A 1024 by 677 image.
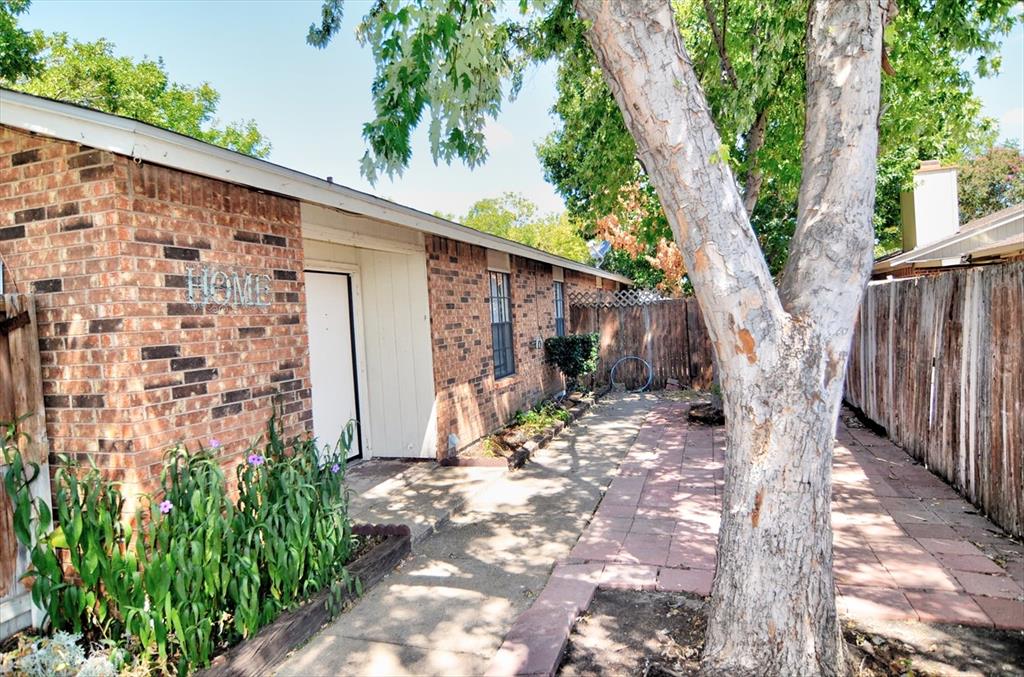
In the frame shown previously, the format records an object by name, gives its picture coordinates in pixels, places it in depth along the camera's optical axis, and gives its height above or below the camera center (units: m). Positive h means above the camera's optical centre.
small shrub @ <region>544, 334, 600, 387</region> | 11.30 -0.72
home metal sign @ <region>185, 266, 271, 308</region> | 3.63 +0.28
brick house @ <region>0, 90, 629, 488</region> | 3.18 +0.37
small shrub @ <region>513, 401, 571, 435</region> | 8.56 -1.54
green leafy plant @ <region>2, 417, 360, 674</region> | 2.81 -1.12
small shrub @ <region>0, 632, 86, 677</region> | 2.71 -1.47
